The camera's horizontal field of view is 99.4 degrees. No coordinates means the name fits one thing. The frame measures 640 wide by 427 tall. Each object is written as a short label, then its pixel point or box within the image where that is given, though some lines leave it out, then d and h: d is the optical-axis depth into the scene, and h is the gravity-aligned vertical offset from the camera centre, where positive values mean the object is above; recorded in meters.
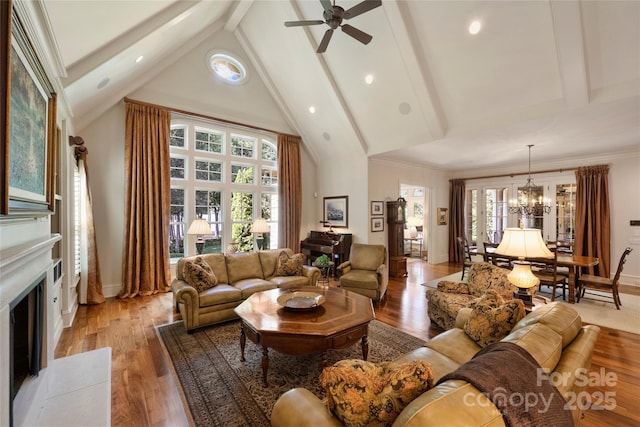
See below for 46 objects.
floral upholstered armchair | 3.05 -0.96
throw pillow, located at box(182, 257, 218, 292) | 3.47 -0.80
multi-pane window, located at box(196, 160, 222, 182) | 5.70 +0.94
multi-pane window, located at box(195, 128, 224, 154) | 5.70 +1.58
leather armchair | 4.23 -0.98
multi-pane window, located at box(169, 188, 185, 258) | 5.39 -0.19
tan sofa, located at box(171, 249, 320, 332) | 3.25 -0.99
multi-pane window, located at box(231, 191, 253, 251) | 6.11 -0.09
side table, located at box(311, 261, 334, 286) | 5.19 -1.37
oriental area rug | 2.01 -1.43
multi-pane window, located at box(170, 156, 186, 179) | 5.43 +0.94
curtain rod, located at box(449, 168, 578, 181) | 6.28 +1.02
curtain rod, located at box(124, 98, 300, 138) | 4.83 +2.00
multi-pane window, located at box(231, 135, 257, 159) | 6.12 +1.58
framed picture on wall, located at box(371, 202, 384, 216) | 6.19 +0.13
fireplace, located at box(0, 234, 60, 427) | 1.33 -0.71
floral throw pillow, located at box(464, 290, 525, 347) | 1.93 -0.78
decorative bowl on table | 2.66 -0.90
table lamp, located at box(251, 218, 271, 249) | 5.27 -0.25
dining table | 4.21 -0.88
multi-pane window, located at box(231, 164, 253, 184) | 6.12 +0.93
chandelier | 6.01 +0.21
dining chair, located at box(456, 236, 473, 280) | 5.70 -0.79
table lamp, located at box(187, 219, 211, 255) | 4.57 -0.23
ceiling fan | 2.84 +2.17
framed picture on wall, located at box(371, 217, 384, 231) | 6.20 -0.23
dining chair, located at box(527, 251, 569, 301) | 4.24 -1.01
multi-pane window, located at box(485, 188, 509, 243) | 7.44 +0.04
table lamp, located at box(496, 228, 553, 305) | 2.44 -0.35
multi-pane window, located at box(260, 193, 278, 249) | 6.61 -0.02
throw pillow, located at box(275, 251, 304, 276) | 4.37 -0.82
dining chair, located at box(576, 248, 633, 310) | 4.02 -1.07
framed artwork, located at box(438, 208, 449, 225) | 7.99 -0.07
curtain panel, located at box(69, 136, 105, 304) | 4.18 -0.51
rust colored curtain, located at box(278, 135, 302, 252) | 6.55 +0.54
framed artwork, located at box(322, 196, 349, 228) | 6.47 +0.07
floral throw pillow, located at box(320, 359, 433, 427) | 1.02 -0.69
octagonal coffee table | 2.20 -0.95
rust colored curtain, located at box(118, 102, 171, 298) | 4.68 +0.23
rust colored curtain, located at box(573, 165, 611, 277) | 5.69 -0.07
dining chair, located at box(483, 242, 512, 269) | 5.15 -0.91
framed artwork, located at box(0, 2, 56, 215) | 1.30 +0.52
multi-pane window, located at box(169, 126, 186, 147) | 5.42 +1.58
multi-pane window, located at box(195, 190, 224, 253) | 5.71 +0.03
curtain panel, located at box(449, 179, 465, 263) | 8.03 -0.05
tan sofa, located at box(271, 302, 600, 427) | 0.82 -0.67
